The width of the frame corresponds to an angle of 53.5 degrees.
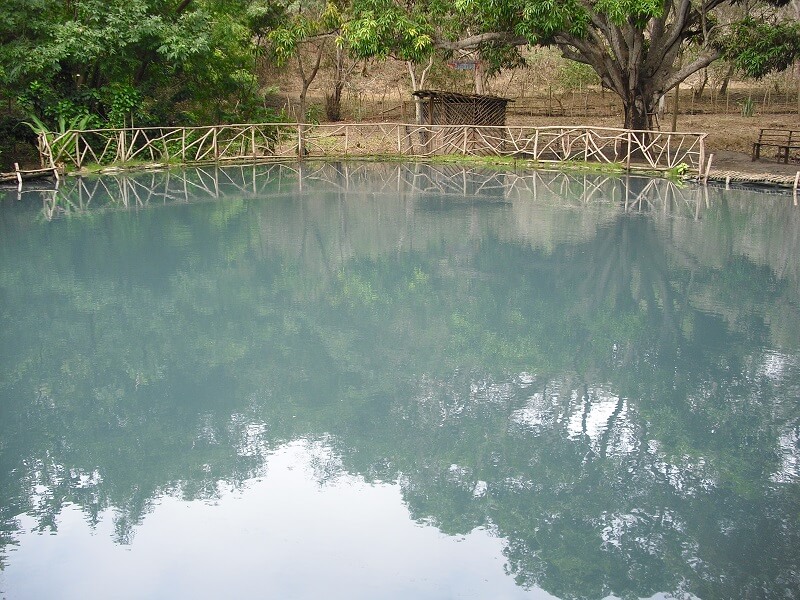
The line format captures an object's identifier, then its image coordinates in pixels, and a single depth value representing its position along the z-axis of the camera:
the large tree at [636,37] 16.58
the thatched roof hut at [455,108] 20.48
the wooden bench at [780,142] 18.02
